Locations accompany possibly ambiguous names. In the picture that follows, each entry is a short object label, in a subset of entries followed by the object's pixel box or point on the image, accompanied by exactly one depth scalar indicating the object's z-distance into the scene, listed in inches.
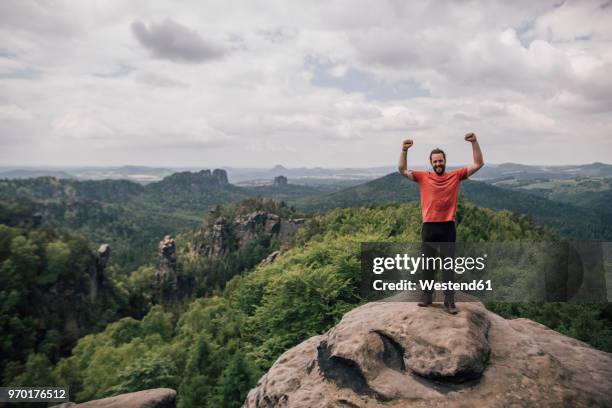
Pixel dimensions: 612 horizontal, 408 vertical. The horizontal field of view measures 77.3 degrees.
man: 374.3
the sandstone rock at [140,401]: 752.0
